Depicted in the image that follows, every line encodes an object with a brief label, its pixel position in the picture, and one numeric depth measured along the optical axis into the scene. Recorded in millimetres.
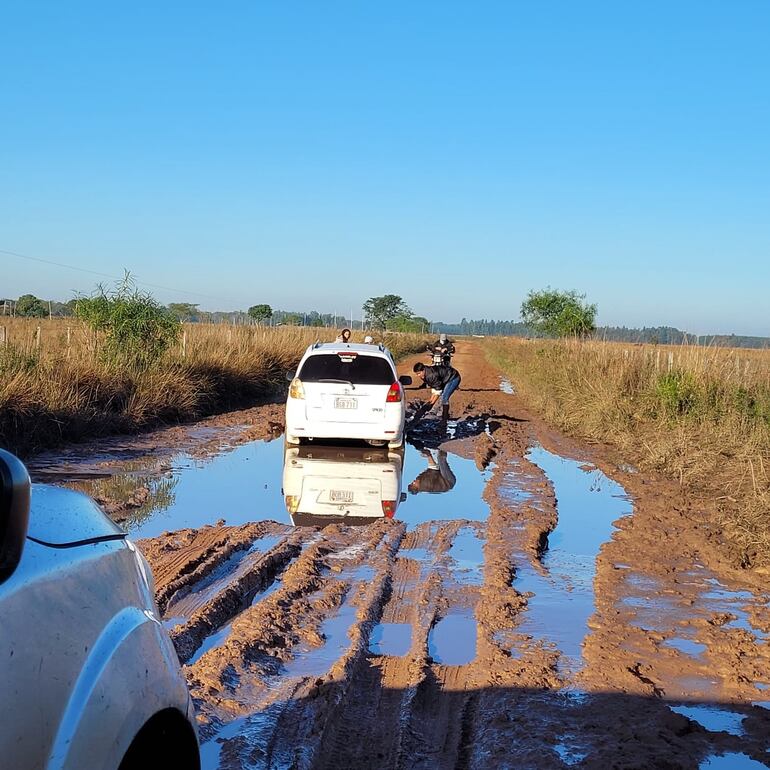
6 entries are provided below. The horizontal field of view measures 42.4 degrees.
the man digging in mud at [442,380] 18859
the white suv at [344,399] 14727
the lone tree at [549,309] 74312
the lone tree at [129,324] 21594
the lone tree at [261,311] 107250
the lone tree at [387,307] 118869
